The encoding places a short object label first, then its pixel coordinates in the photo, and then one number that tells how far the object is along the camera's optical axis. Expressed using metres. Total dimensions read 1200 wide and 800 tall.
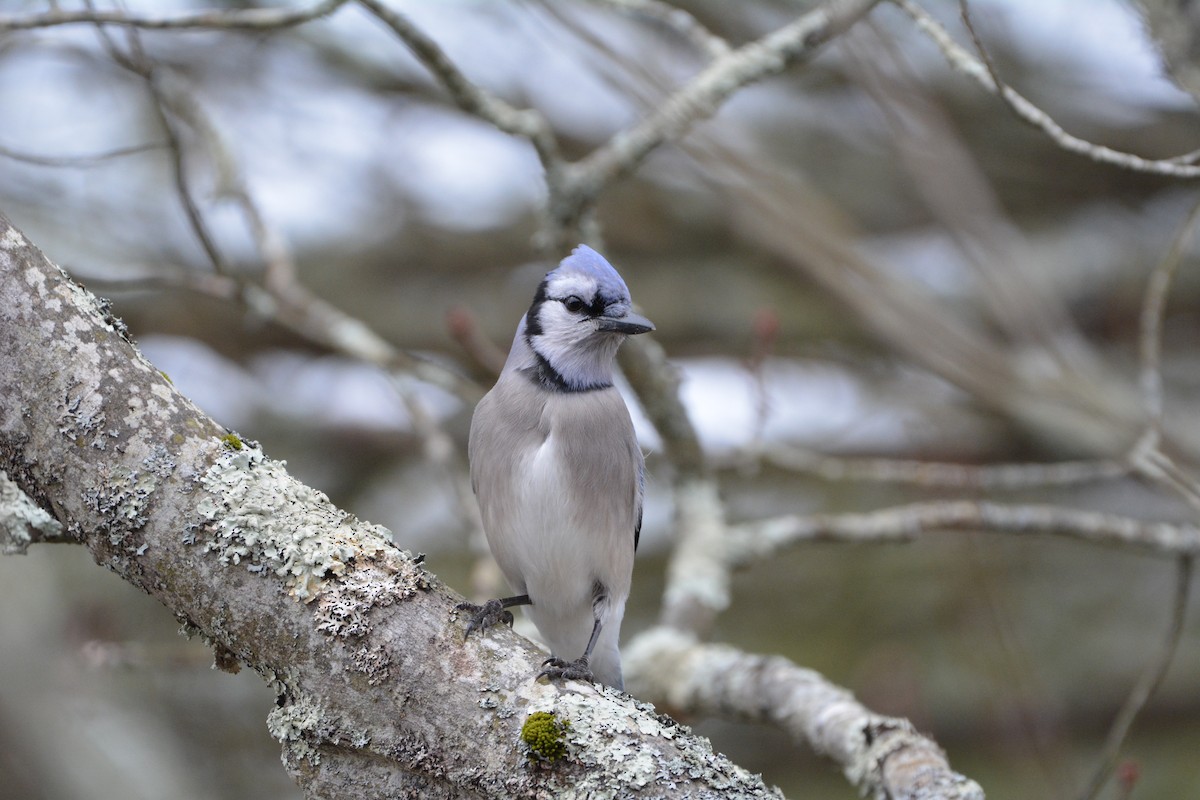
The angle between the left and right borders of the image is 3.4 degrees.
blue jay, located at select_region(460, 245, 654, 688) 8.94
